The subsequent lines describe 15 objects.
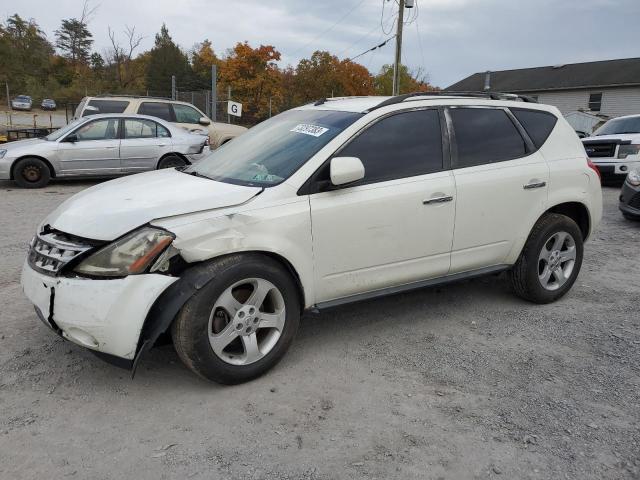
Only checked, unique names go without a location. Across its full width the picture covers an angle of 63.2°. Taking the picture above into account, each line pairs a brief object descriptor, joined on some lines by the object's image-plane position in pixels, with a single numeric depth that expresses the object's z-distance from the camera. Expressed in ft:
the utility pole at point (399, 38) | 76.07
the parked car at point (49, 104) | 118.83
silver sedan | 33.50
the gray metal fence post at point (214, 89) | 64.49
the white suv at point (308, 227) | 9.37
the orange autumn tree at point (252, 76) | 136.36
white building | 122.11
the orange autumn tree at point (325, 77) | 153.58
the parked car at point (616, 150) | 37.17
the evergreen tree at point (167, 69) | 178.60
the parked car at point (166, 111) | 39.37
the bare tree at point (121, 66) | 131.54
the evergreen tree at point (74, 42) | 187.93
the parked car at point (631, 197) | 25.54
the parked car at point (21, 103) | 127.03
